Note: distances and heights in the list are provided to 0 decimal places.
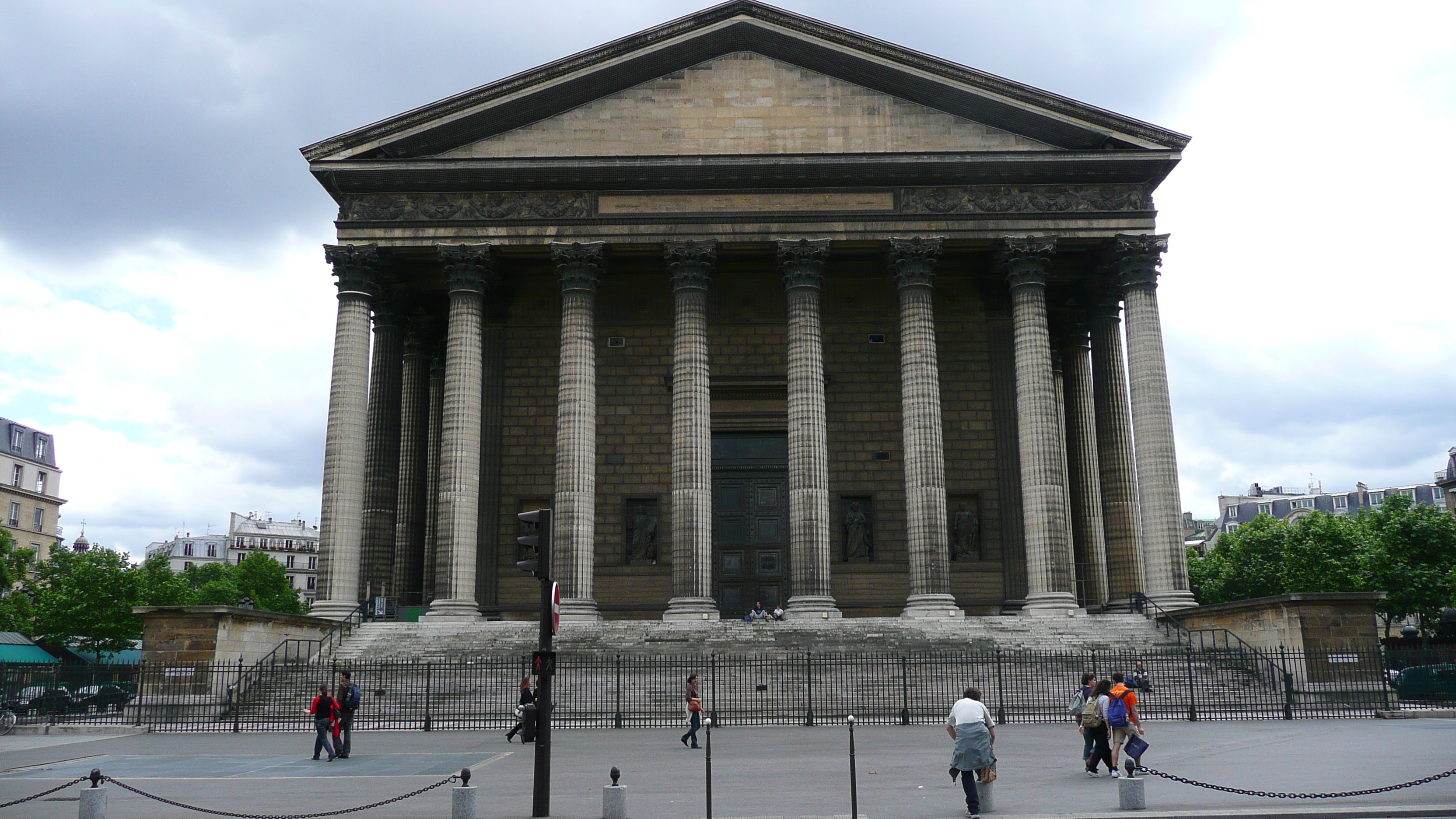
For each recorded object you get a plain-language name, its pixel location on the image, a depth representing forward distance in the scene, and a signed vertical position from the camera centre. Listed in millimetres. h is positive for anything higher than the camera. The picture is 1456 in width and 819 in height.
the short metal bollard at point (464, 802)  10812 -1558
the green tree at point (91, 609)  54781 +1697
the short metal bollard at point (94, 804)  11195 -1564
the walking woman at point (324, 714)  18016 -1178
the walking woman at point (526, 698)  19906 -1060
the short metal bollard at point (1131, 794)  11625 -1707
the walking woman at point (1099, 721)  14445 -1181
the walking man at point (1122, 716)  14125 -1111
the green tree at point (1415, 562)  55688 +2953
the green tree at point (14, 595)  56219 +2559
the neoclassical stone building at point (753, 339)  33156 +9384
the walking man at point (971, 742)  11602 -1173
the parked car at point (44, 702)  25984 -1334
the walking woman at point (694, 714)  19031 -1336
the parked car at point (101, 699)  27516 -1390
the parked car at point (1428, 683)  27344 -1490
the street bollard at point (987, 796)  11891 -1755
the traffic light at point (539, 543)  12109 +998
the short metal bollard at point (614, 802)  11008 -1608
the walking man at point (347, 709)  18219 -1112
